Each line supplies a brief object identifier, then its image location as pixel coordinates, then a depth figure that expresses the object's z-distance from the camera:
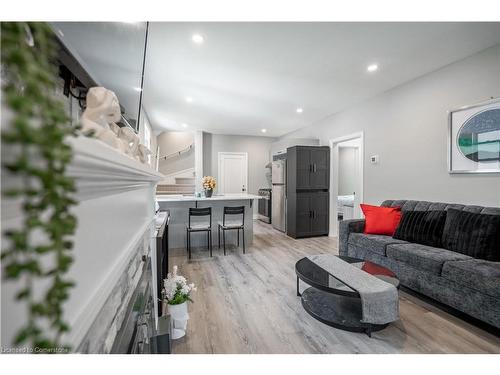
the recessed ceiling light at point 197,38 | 2.37
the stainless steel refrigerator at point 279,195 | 5.69
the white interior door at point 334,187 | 5.26
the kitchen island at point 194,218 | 4.29
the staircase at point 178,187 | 7.68
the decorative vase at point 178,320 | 1.86
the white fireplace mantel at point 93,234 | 0.39
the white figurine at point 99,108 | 0.66
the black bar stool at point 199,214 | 3.87
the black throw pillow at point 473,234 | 2.21
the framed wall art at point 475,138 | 2.57
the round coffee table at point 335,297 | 1.95
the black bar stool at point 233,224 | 4.05
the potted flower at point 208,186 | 4.39
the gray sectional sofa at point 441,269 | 1.89
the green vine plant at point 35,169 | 0.29
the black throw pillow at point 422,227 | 2.69
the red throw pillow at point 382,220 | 3.18
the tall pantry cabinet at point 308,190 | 5.17
